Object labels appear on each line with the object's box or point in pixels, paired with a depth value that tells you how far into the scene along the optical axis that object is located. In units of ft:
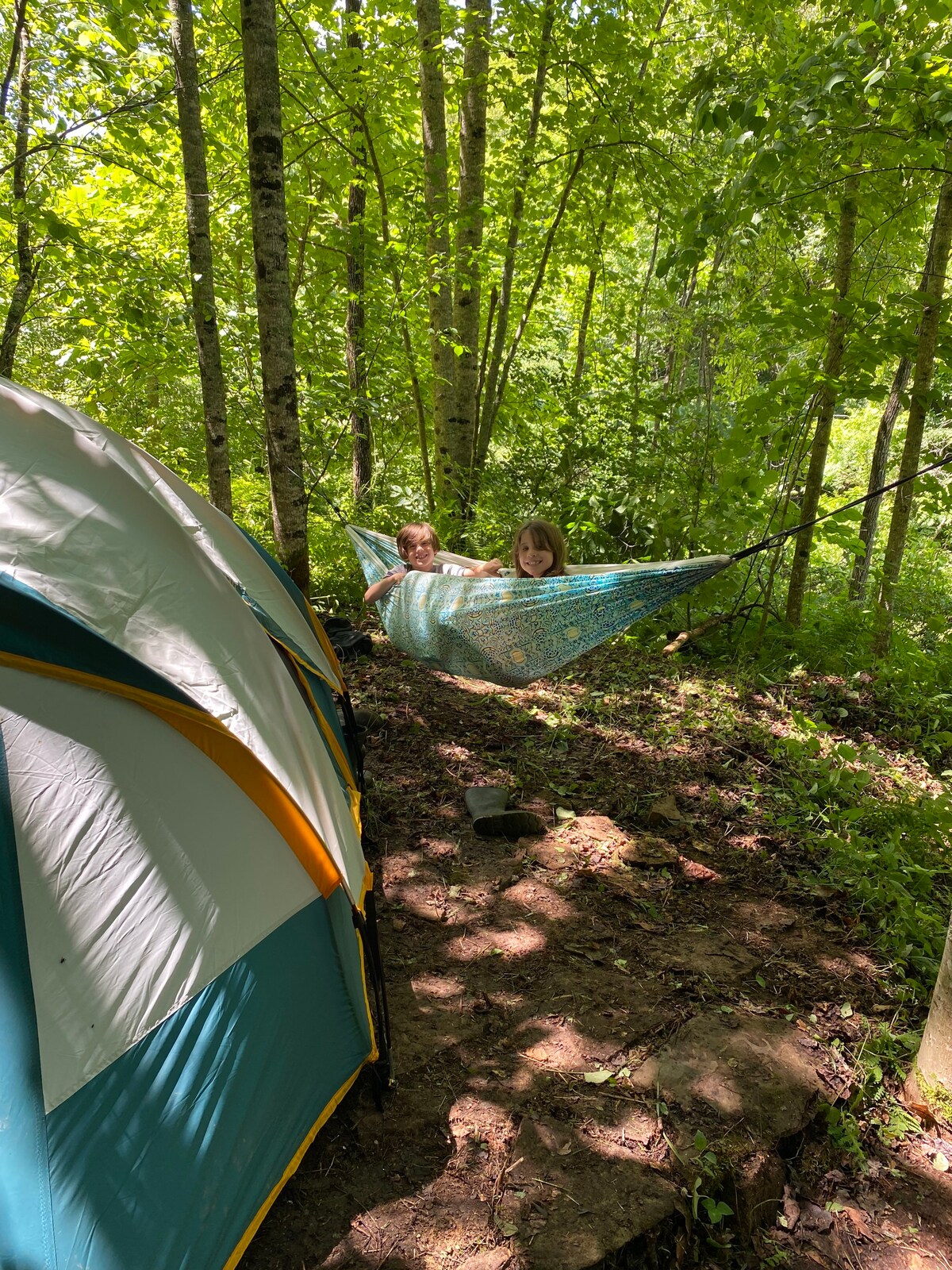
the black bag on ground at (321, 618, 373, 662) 12.20
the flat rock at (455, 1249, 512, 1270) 3.93
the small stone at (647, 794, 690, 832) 8.25
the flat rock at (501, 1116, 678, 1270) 4.01
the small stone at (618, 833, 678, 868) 7.60
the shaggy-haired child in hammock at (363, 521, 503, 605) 11.37
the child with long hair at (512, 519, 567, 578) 10.56
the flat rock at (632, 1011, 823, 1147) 4.79
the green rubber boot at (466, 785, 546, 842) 8.05
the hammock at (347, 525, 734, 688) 8.56
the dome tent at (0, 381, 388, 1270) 3.48
